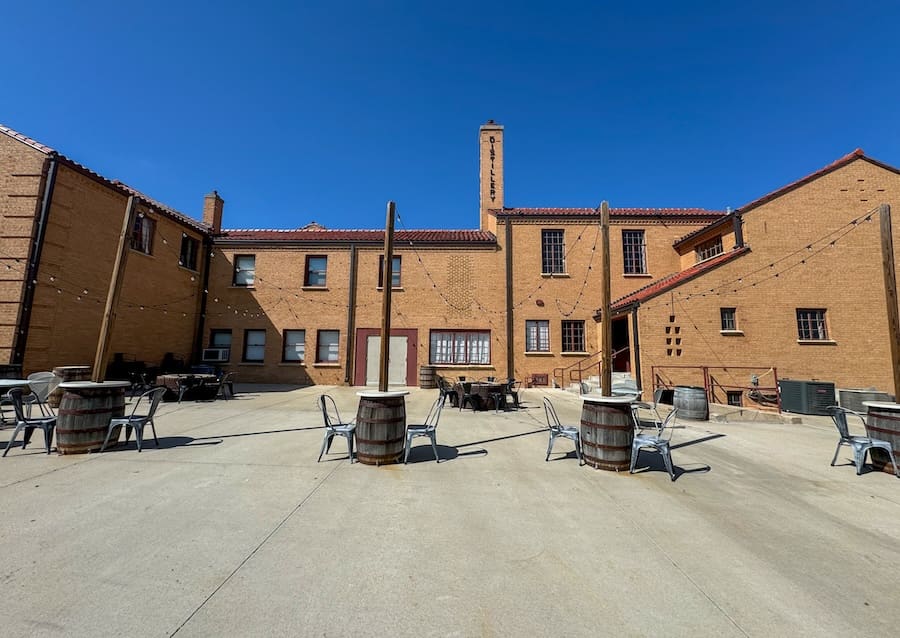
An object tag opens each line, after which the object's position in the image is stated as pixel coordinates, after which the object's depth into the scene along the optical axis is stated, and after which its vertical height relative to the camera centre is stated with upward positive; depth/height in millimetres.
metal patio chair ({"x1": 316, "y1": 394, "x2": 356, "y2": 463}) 5633 -1086
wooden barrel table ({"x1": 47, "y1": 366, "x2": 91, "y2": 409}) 10211 -610
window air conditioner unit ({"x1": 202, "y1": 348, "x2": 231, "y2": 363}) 18011 -11
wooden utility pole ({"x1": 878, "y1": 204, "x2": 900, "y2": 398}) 6922 +1544
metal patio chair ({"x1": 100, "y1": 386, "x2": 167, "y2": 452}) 5863 -1059
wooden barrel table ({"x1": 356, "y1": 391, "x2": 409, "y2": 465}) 5418 -999
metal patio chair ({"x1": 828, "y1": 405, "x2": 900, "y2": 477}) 5555 -1123
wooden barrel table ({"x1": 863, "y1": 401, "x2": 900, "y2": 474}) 5586 -887
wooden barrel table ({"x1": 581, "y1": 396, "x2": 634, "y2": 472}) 5383 -995
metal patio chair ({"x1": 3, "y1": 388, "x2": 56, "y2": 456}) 5715 -1058
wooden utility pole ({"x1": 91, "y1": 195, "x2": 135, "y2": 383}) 6719 +1078
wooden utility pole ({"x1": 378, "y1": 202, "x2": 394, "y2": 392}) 6370 +846
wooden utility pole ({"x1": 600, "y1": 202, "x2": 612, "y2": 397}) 6145 +705
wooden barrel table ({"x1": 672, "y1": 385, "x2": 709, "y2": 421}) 9992 -1031
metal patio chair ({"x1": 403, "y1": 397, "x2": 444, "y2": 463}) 5641 -1091
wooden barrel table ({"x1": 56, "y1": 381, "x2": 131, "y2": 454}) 5613 -946
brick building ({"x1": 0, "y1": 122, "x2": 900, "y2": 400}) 12305 +2991
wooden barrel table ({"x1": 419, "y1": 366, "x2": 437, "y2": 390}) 17062 -860
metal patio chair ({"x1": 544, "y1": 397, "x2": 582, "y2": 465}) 5922 -1116
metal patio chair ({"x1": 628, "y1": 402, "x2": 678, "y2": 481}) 5170 -1124
